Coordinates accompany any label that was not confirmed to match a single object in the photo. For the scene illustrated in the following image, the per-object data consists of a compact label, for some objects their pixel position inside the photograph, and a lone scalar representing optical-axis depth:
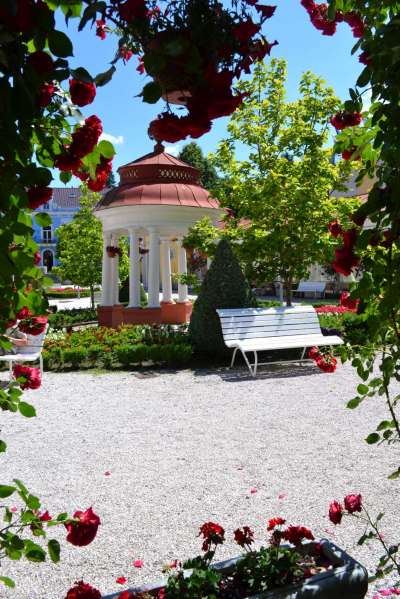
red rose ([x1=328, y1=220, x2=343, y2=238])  2.05
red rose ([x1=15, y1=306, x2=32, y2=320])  1.58
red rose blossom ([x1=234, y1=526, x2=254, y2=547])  2.33
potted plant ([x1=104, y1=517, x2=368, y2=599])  2.11
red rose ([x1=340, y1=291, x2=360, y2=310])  1.94
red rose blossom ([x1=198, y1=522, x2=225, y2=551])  2.27
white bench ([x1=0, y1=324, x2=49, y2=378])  8.55
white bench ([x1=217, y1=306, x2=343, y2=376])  9.19
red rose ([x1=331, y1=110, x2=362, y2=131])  1.93
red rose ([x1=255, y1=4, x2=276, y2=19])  1.41
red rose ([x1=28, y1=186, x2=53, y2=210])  1.38
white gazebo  13.51
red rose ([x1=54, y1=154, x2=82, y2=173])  1.45
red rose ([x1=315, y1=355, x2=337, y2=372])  4.17
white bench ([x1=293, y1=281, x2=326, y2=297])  28.94
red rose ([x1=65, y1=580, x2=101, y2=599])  1.85
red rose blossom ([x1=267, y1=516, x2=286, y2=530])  2.41
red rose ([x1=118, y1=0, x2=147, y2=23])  1.19
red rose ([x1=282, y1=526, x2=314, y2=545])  2.34
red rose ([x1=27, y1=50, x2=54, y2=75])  1.21
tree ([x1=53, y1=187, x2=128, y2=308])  19.88
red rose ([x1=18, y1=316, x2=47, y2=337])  1.71
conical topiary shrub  9.94
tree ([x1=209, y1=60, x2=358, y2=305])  10.84
